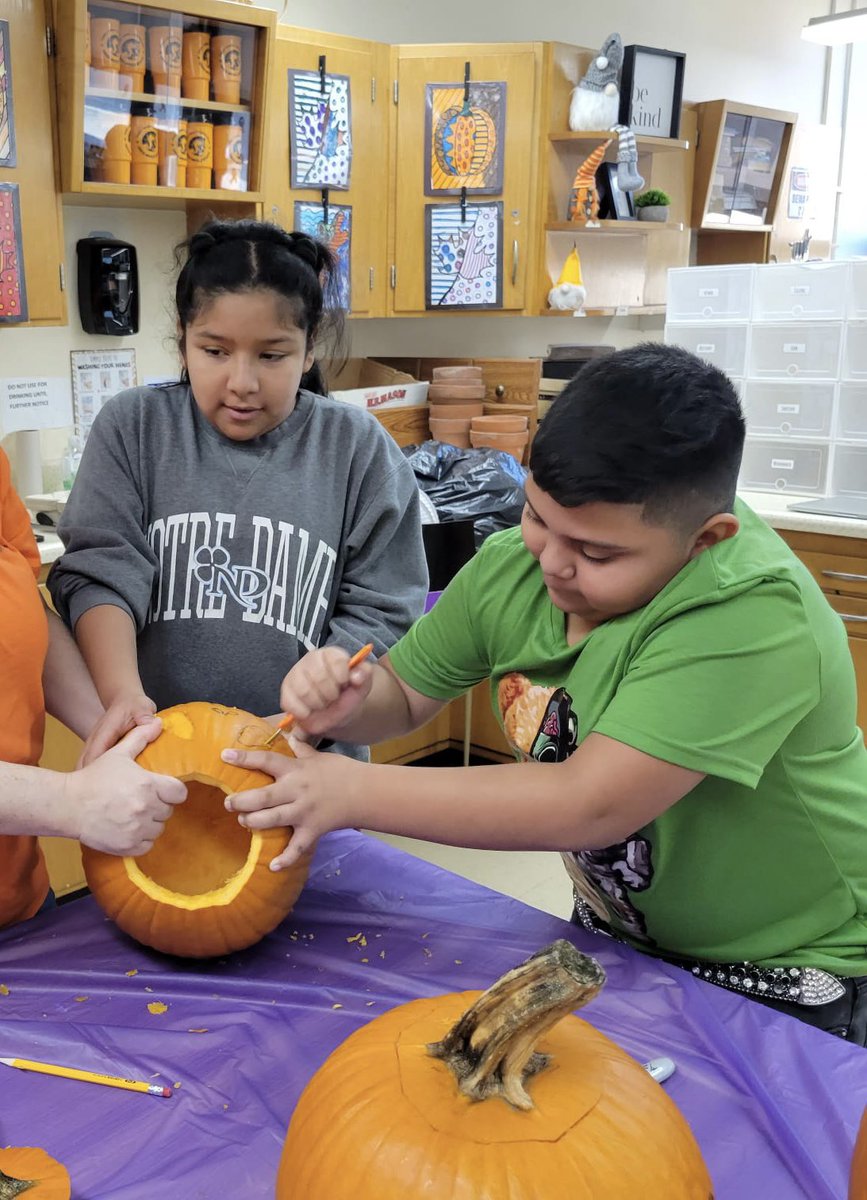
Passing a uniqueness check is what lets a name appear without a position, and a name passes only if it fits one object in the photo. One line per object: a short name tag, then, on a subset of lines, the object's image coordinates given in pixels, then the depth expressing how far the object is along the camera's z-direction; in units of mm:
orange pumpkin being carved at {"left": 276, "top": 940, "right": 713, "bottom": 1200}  597
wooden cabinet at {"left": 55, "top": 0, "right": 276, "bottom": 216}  2479
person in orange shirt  894
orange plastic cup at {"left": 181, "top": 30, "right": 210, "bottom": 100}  2660
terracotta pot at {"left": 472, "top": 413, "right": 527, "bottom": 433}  3664
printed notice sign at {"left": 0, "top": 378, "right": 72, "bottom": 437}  2820
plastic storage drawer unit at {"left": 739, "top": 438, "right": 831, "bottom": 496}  3406
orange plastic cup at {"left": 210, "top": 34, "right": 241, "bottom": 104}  2713
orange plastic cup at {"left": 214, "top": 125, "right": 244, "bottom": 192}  2787
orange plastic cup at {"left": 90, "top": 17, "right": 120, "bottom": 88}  2477
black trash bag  3141
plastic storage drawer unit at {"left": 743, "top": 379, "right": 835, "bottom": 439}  3344
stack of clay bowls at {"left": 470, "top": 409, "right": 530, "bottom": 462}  3645
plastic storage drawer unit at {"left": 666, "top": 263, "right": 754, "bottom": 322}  3422
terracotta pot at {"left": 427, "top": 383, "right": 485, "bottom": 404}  3678
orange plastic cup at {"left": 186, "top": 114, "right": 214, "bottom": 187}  2729
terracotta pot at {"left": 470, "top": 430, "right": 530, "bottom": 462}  3643
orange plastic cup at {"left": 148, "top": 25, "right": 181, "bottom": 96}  2598
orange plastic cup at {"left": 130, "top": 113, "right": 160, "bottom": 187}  2615
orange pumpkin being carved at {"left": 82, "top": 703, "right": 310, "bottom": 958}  963
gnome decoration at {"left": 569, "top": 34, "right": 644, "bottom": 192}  3496
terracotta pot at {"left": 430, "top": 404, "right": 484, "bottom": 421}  3668
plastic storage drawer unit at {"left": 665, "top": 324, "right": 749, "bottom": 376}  3467
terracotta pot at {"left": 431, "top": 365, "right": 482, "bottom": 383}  3697
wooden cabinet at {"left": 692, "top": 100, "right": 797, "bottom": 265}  4508
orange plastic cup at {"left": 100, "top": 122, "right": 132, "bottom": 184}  2574
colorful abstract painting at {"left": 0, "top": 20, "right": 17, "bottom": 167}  2352
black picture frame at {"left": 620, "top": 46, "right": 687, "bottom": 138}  3826
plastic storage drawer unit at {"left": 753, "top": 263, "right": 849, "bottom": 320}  3238
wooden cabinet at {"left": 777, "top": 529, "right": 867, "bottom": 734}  3002
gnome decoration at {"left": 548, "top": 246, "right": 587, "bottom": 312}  3637
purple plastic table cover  748
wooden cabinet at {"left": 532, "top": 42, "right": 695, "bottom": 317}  3502
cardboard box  3486
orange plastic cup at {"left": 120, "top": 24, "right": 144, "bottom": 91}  2537
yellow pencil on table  802
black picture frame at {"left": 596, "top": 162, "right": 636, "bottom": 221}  3715
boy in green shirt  879
